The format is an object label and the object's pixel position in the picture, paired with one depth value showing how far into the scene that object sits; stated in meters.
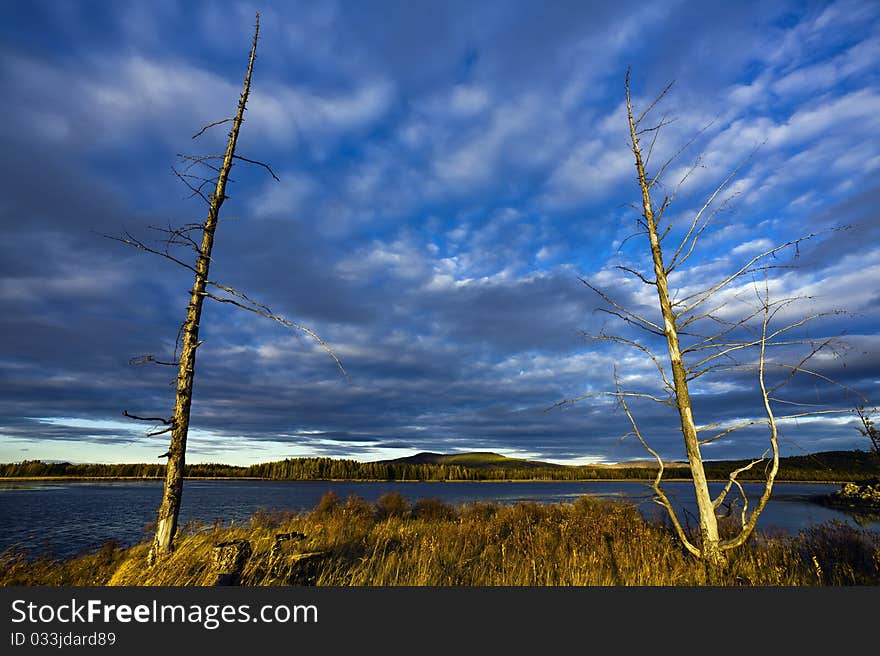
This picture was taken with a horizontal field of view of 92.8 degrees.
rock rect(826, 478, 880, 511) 34.12
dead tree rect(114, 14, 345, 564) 6.95
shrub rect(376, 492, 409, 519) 22.42
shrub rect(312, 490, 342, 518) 20.25
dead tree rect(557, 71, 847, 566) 7.32
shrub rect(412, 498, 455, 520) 21.78
